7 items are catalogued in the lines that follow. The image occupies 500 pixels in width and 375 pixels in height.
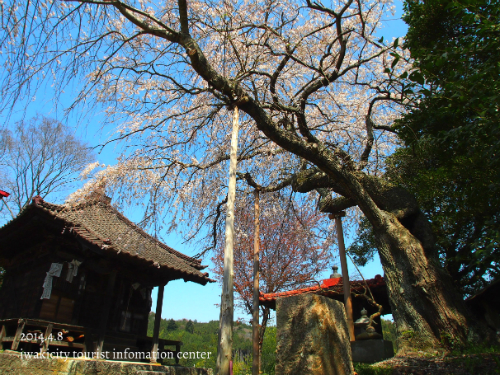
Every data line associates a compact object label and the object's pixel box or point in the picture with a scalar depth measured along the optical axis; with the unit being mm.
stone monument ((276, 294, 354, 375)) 3297
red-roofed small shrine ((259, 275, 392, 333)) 7910
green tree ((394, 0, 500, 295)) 3836
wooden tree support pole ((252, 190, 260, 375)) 5082
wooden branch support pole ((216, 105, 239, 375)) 3285
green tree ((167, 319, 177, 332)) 43531
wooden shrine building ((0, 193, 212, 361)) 6375
